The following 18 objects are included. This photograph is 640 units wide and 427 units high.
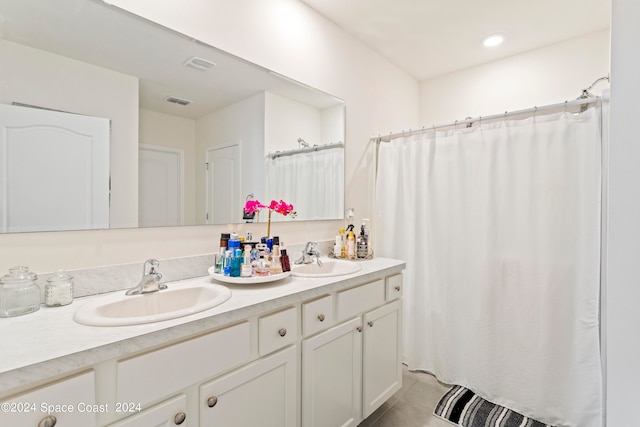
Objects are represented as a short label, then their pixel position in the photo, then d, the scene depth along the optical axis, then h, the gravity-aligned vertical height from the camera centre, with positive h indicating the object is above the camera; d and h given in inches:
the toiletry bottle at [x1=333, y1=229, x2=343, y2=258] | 78.2 -9.5
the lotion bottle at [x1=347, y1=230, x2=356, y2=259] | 75.8 -8.7
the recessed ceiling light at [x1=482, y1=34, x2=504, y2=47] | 87.5 +52.0
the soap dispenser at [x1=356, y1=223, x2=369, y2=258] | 76.3 -9.3
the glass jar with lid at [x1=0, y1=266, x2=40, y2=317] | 35.3 -10.1
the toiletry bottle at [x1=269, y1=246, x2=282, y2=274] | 53.5 -9.4
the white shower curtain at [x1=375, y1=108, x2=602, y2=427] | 63.9 -10.6
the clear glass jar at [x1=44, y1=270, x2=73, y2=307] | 38.8 -10.6
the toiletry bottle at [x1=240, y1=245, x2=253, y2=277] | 50.0 -9.2
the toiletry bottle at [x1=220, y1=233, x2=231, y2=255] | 53.9 -5.7
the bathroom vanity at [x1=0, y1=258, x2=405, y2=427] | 27.0 -18.1
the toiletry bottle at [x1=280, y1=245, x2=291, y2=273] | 55.3 -9.2
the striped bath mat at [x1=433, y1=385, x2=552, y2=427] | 67.3 -47.4
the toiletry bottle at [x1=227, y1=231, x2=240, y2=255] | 51.6 -5.7
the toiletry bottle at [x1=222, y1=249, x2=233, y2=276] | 50.4 -9.0
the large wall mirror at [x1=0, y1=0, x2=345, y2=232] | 40.1 +14.7
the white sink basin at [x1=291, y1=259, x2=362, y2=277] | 66.1 -12.9
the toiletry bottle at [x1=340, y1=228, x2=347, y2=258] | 77.6 -8.7
